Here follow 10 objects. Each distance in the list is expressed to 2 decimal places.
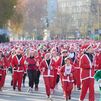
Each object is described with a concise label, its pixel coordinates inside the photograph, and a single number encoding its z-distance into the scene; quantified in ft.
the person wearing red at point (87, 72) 53.21
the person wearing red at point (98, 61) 65.04
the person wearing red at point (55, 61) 63.61
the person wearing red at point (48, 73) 60.18
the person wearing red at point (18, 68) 68.33
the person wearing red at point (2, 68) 67.46
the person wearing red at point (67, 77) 57.31
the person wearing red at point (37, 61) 68.81
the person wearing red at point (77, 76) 68.05
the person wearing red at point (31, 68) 67.56
